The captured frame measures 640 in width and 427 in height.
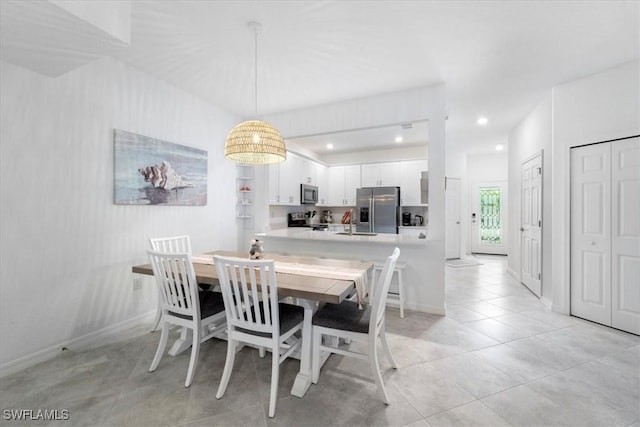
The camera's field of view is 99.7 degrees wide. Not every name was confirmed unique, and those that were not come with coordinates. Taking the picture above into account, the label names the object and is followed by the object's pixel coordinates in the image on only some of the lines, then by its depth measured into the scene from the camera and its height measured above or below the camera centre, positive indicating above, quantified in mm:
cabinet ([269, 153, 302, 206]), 4559 +580
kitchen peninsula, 3244 -499
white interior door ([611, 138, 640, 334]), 2672 -186
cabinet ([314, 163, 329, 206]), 6195 +744
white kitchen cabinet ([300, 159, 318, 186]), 5492 +895
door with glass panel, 7203 -63
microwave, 5452 +419
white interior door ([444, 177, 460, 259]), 6637 -119
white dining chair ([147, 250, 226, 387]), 1914 -687
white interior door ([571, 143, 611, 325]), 2879 -182
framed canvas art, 2770 +477
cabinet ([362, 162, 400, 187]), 5914 +902
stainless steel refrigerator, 5602 +120
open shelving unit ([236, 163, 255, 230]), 4348 +306
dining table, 1767 -489
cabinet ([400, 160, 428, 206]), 5723 +726
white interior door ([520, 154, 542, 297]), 3799 -149
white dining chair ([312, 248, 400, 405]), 1740 -754
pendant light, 2207 +615
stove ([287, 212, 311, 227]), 5656 -118
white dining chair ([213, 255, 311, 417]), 1662 -715
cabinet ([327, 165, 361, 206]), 6273 +709
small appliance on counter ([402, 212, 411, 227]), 6059 -93
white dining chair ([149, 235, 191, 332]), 2731 -352
